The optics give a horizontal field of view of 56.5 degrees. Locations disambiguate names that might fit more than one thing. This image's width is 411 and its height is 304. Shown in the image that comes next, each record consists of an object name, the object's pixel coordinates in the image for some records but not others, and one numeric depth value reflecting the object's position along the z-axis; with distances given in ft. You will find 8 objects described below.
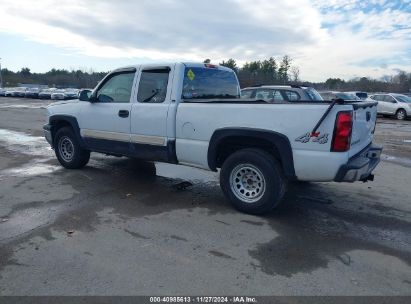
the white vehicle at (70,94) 142.82
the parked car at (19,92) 169.59
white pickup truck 14.46
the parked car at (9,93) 175.72
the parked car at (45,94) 154.71
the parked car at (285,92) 40.24
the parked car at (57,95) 144.00
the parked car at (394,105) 75.97
